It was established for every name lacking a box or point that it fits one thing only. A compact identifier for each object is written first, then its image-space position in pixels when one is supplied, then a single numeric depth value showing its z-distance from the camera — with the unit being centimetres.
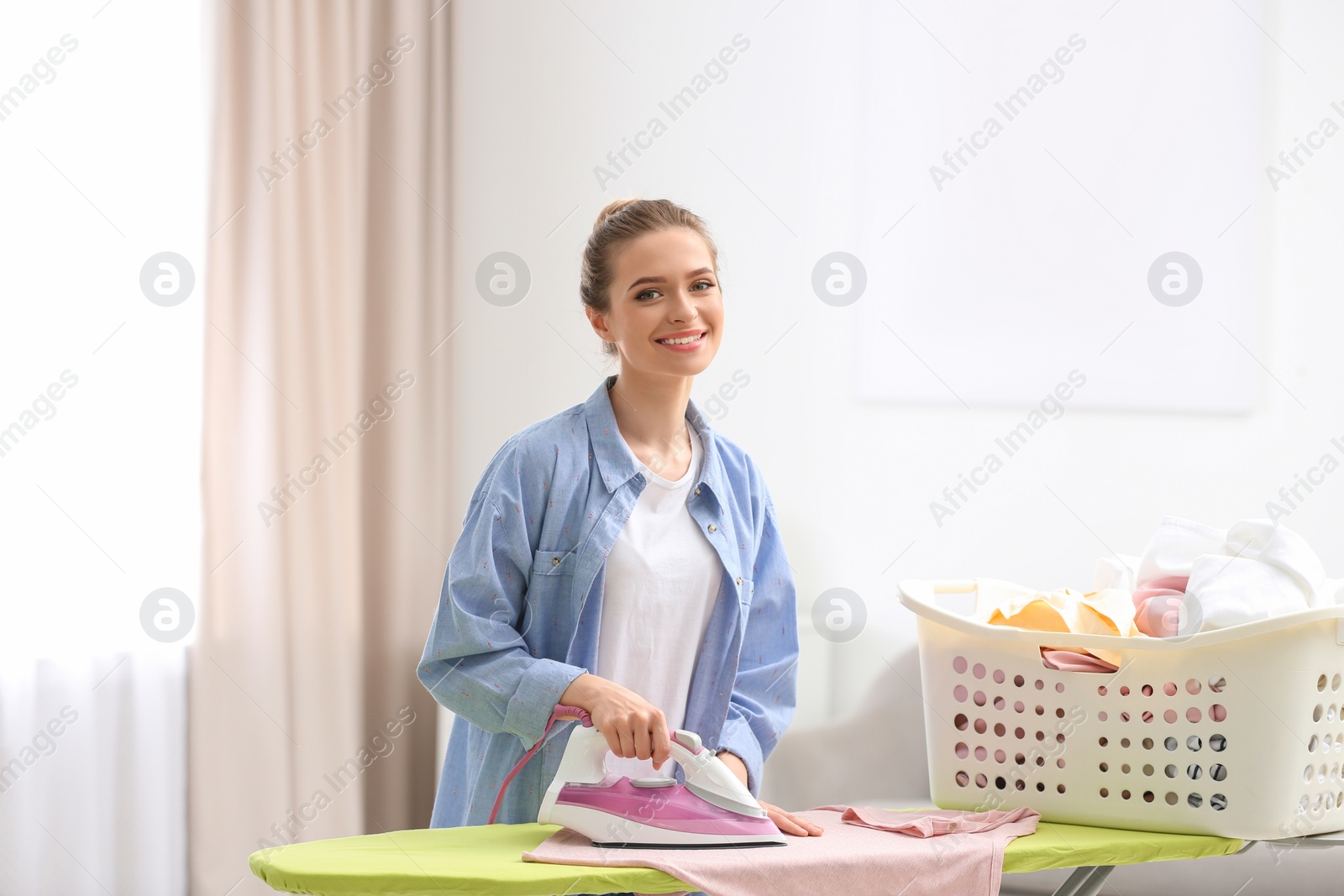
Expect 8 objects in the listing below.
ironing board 348
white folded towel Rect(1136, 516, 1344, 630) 374
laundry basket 372
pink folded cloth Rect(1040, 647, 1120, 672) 381
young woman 374
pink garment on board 356
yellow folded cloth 385
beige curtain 524
